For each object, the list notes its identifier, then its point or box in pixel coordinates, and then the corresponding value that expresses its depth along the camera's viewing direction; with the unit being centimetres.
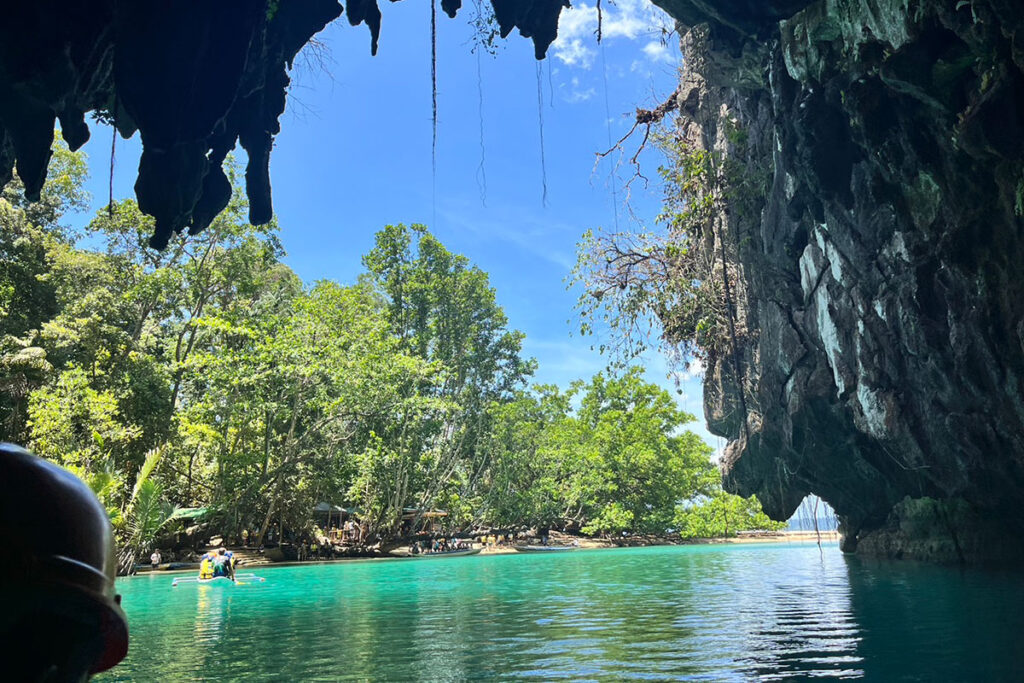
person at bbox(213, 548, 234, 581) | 1797
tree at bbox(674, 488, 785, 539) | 4912
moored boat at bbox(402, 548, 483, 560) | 3220
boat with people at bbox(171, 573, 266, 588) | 1772
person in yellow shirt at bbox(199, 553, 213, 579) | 1820
